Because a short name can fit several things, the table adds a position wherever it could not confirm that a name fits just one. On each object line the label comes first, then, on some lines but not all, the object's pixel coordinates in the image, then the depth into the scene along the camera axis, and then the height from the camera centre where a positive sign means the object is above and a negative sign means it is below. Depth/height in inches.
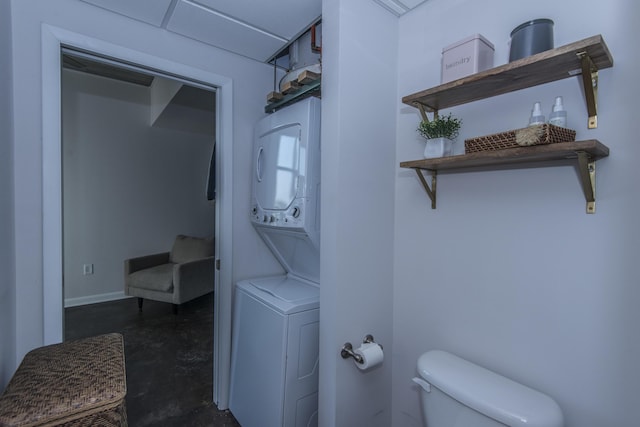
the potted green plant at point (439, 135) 45.4 +11.1
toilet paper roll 47.9 -23.5
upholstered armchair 131.3 -32.5
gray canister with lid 35.9 +20.5
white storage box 41.2 +21.0
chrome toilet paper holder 48.3 -23.3
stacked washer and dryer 56.5 -18.9
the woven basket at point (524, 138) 32.1 +8.2
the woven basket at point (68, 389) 28.4 -19.3
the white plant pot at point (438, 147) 45.4 +9.1
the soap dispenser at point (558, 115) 34.9 +11.0
